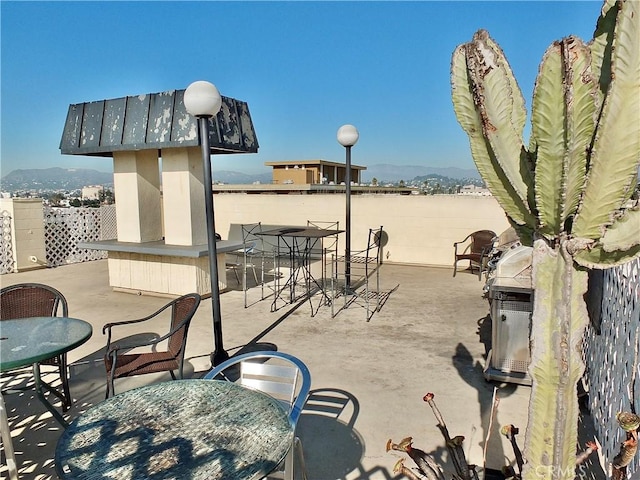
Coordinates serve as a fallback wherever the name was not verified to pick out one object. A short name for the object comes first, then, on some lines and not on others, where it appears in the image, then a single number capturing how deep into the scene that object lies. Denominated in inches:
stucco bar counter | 252.5
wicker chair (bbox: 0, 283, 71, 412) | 141.7
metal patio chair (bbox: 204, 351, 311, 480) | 82.6
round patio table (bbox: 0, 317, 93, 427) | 98.9
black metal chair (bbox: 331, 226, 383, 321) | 242.5
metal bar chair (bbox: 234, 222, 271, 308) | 257.1
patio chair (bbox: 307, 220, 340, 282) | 403.9
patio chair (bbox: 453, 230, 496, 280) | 300.1
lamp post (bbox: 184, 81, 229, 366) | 147.0
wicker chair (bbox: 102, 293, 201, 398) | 116.0
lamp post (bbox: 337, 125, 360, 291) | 259.0
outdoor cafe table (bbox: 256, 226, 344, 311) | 238.8
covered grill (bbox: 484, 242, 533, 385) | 134.6
